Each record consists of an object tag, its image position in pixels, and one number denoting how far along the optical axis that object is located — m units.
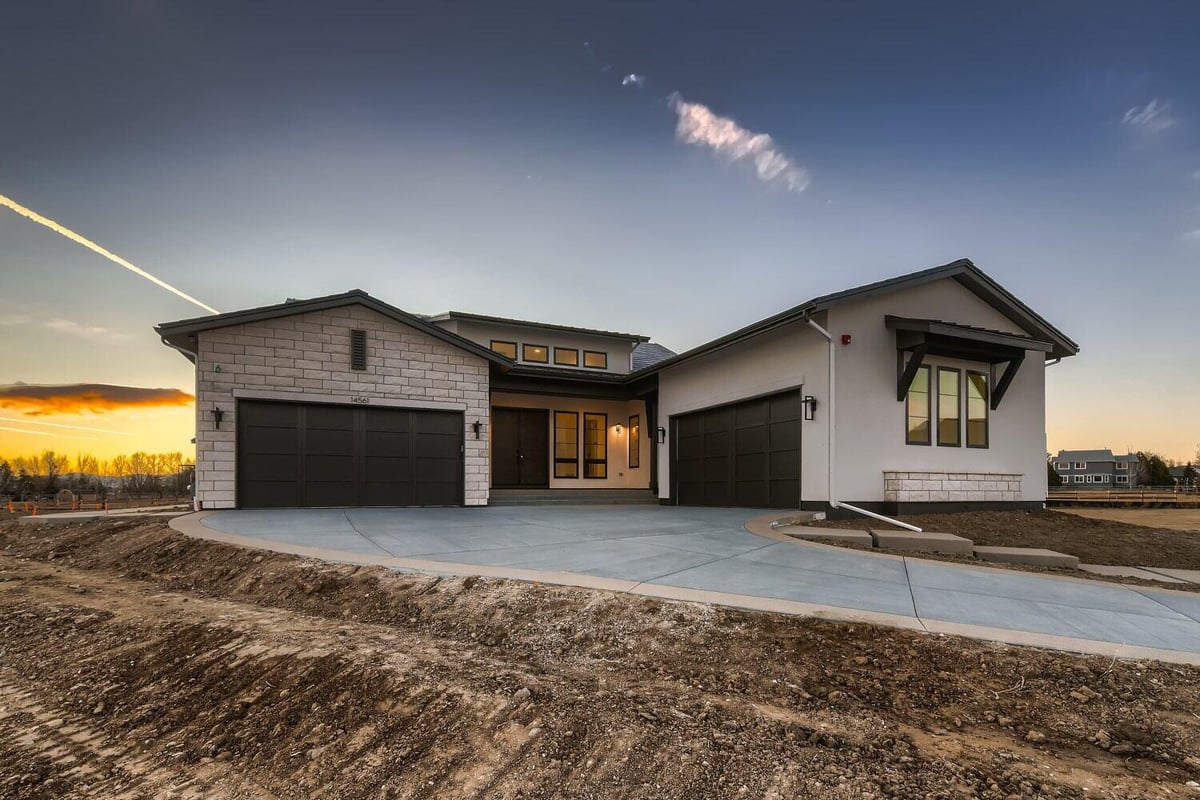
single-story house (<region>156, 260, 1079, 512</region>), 9.24
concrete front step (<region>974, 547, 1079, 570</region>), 5.86
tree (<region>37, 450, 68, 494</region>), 37.69
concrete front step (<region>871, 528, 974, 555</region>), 6.38
